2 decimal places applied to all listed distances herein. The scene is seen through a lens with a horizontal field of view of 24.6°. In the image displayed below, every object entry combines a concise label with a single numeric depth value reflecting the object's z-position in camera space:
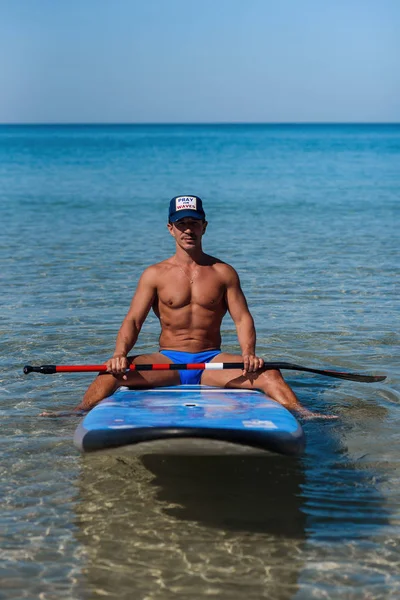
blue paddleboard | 4.84
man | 6.52
